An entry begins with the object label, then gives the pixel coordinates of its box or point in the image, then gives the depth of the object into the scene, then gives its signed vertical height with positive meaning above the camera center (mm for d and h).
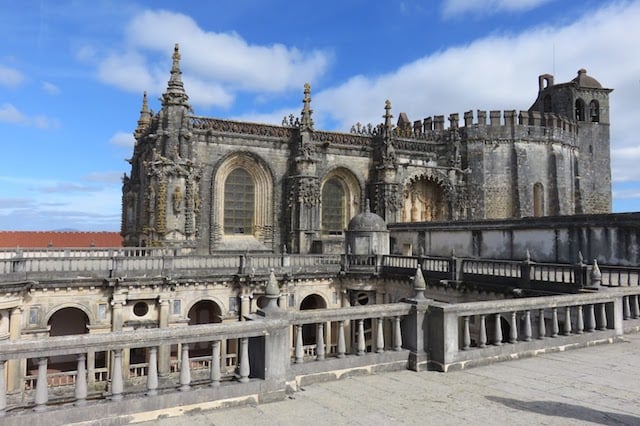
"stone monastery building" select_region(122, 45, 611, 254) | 23969 +4313
